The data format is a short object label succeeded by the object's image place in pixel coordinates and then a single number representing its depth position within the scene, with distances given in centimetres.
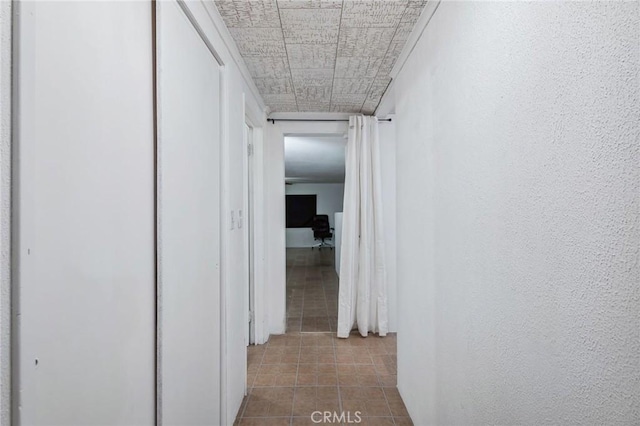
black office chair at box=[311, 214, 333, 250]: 1028
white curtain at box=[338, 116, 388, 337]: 330
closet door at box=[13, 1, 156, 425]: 59
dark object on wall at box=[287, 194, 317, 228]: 1091
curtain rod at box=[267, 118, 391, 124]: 339
